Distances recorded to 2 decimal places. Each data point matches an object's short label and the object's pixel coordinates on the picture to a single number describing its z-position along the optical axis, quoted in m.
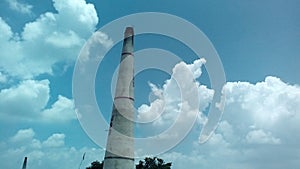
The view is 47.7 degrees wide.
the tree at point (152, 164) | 61.84
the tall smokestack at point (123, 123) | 32.12
